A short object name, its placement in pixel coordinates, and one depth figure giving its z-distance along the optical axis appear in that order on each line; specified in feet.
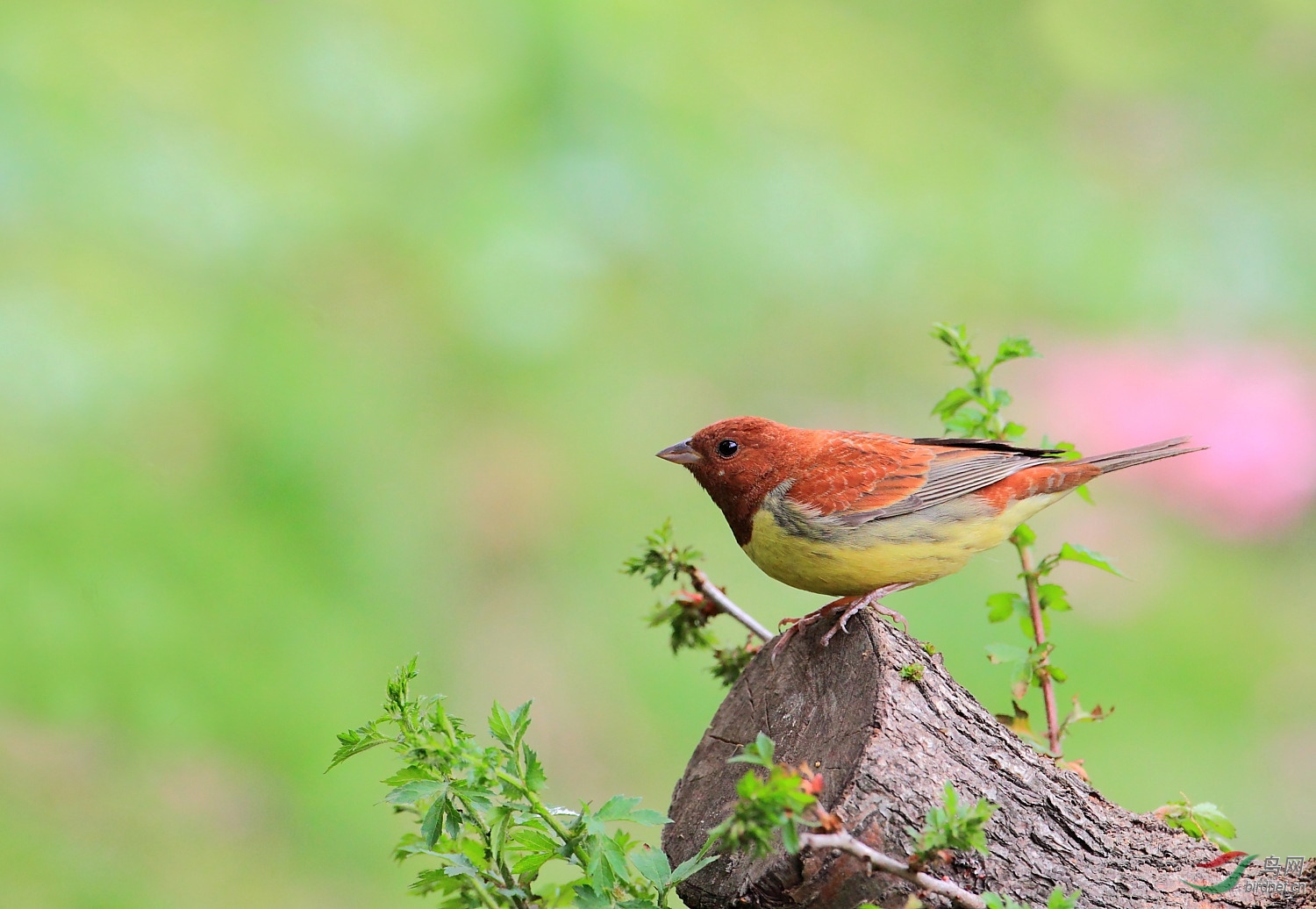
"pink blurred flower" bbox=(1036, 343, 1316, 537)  30.07
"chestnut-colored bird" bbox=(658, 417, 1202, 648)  14.90
